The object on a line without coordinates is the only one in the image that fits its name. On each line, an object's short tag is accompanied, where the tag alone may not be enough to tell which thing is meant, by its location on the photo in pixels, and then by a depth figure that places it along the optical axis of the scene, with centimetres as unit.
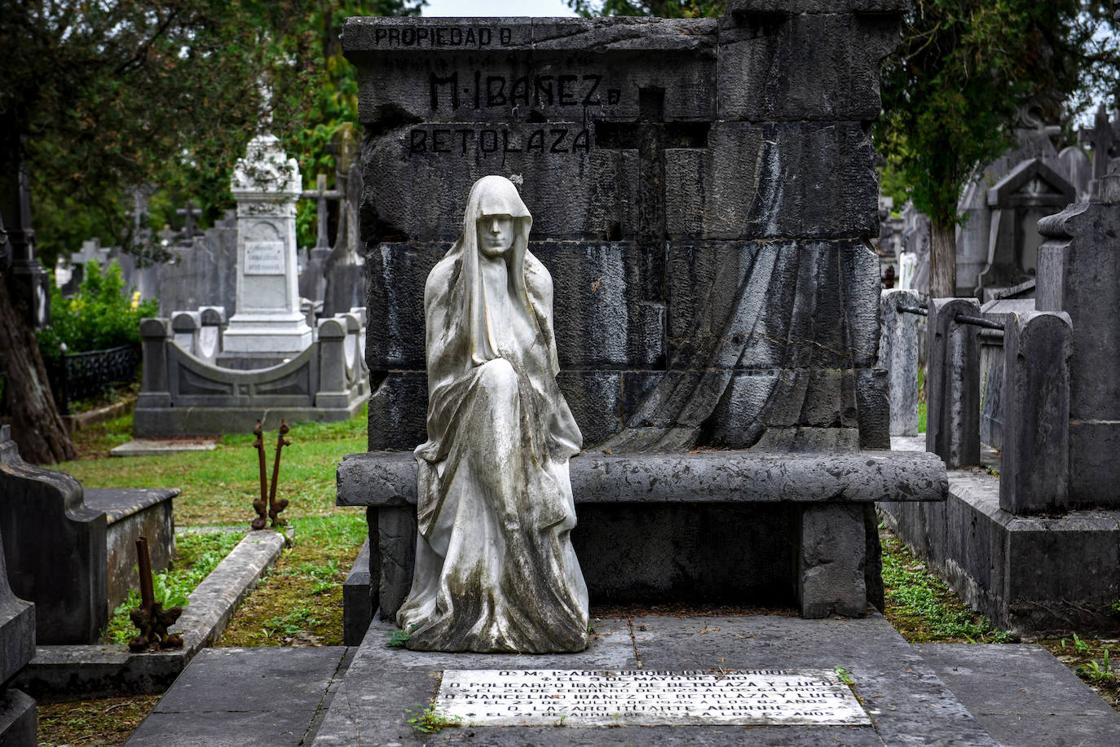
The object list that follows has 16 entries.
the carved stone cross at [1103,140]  1728
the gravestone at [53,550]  650
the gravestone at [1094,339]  699
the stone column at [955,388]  843
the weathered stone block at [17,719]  461
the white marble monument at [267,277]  1797
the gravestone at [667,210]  585
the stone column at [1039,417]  684
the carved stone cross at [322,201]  2881
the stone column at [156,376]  1545
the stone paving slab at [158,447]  1434
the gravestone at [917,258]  2114
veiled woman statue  527
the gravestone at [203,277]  2644
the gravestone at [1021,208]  1792
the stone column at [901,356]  1038
